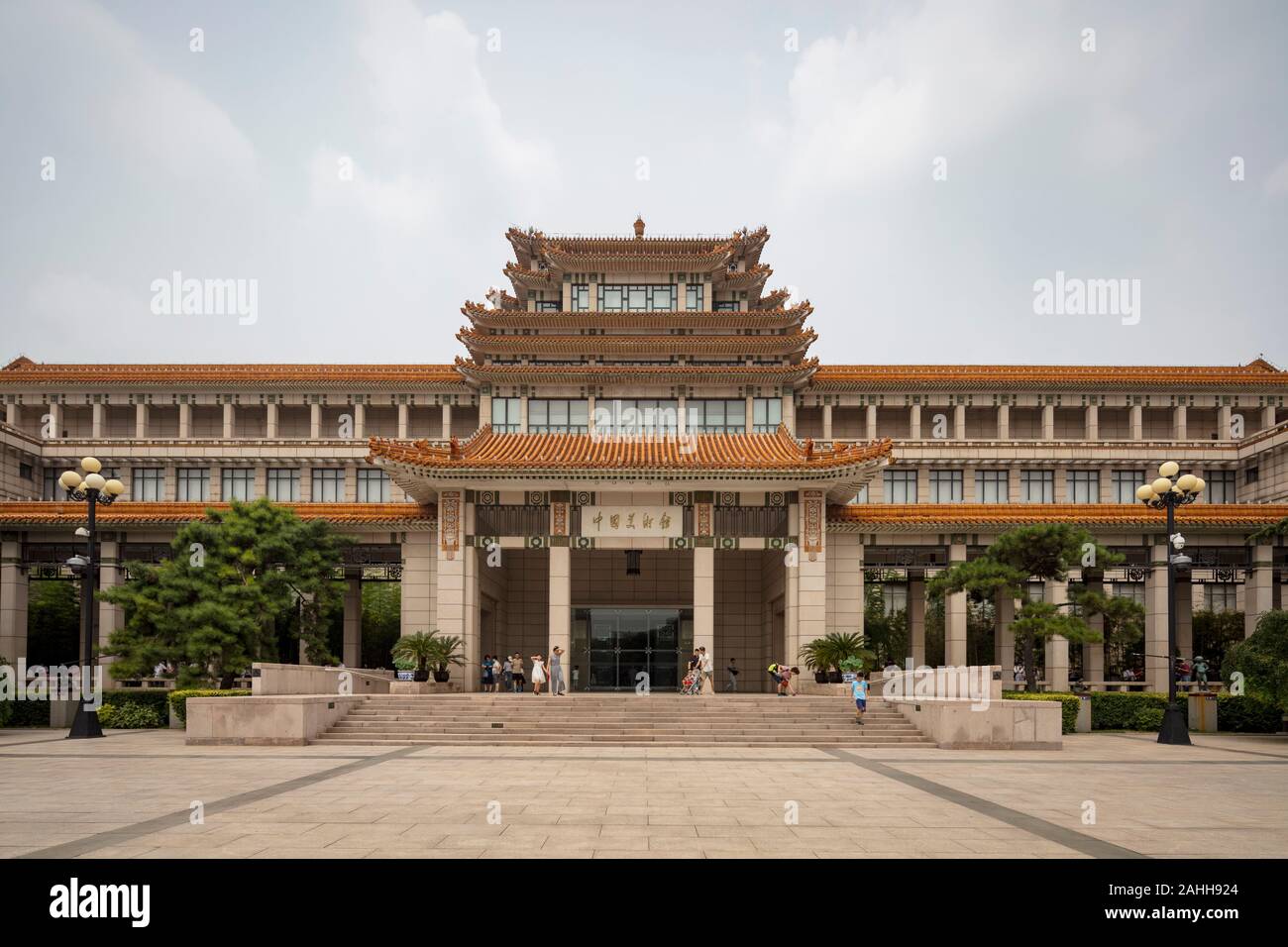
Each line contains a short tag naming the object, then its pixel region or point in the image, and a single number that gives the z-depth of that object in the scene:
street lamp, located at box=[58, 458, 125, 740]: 24.80
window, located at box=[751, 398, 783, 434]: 36.94
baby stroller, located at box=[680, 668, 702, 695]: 30.56
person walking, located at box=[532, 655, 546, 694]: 29.70
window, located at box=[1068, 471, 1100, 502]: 44.31
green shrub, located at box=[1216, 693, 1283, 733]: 28.89
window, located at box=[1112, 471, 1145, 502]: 44.47
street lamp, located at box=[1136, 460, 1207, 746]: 24.39
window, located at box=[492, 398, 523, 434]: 36.94
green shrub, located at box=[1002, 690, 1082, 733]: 28.41
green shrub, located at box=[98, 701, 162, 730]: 29.00
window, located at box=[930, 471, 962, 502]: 44.50
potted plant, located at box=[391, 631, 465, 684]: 31.17
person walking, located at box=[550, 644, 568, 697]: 29.83
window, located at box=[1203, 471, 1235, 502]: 44.62
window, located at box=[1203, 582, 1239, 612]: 64.94
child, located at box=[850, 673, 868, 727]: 25.72
